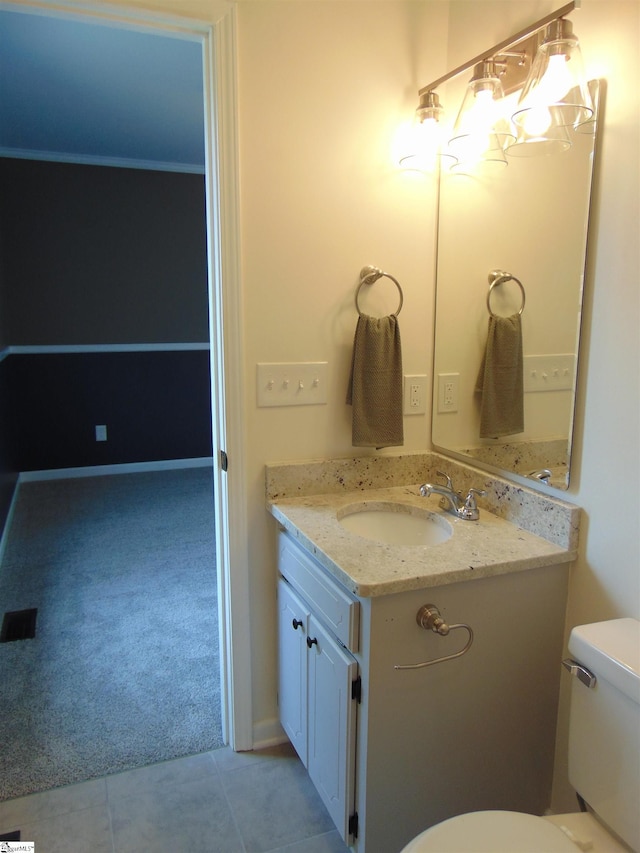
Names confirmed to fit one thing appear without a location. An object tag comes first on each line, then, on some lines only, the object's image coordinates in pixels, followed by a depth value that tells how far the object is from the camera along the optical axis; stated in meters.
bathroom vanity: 1.34
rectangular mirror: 1.40
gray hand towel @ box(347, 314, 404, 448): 1.78
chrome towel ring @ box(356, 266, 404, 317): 1.79
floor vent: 2.56
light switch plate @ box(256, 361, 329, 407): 1.75
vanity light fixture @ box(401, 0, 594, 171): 1.29
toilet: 1.08
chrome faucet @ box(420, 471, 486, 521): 1.65
